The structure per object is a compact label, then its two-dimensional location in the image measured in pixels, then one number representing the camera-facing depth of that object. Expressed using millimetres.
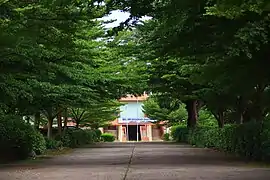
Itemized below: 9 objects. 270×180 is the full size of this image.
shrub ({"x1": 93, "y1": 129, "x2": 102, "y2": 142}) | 51709
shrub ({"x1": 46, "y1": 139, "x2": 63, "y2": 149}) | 28906
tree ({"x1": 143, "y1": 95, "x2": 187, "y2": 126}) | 58594
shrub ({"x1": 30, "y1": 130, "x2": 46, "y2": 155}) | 22281
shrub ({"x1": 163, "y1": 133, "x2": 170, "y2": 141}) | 61612
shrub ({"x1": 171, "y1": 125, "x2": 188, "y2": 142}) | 42975
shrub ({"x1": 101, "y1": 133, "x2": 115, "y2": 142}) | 63956
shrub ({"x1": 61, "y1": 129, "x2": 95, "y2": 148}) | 34594
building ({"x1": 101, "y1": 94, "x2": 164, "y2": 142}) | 75438
